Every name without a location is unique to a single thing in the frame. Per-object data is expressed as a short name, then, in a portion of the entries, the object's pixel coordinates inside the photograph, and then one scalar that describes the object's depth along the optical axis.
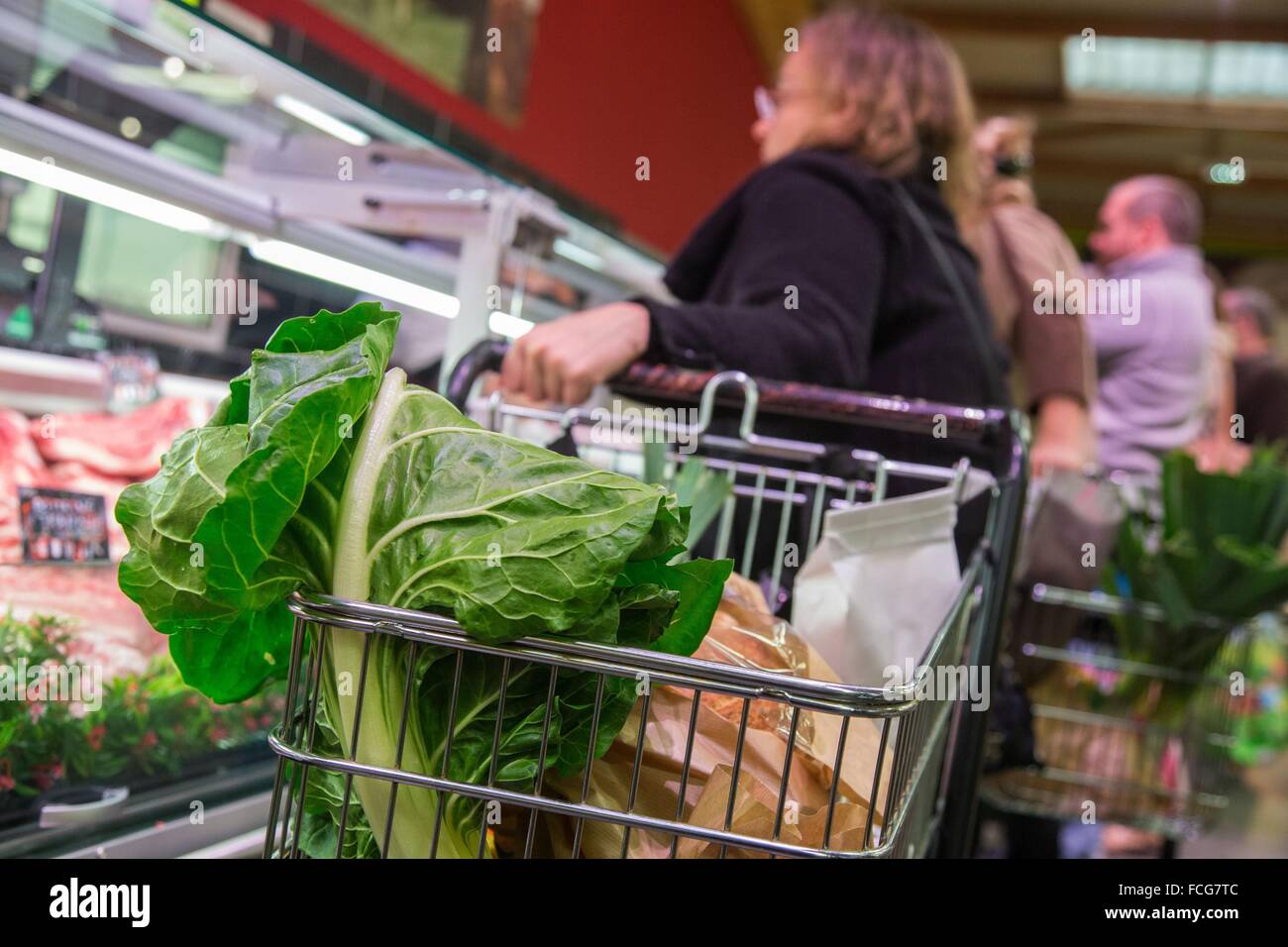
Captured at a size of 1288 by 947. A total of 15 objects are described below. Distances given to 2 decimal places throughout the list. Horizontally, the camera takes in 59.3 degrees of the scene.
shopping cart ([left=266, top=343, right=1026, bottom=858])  0.73
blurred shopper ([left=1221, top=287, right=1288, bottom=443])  6.02
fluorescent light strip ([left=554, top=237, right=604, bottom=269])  2.41
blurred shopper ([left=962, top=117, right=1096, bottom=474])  3.02
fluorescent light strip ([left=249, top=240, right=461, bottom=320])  1.97
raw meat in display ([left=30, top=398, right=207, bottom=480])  1.75
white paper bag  1.16
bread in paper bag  0.82
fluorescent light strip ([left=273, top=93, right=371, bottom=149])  1.85
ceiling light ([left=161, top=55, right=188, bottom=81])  1.66
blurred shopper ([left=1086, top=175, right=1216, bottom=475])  3.88
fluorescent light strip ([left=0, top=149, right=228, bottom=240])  1.49
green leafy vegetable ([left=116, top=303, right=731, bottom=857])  0.70
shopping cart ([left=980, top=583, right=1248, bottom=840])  2.44
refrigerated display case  1.29
